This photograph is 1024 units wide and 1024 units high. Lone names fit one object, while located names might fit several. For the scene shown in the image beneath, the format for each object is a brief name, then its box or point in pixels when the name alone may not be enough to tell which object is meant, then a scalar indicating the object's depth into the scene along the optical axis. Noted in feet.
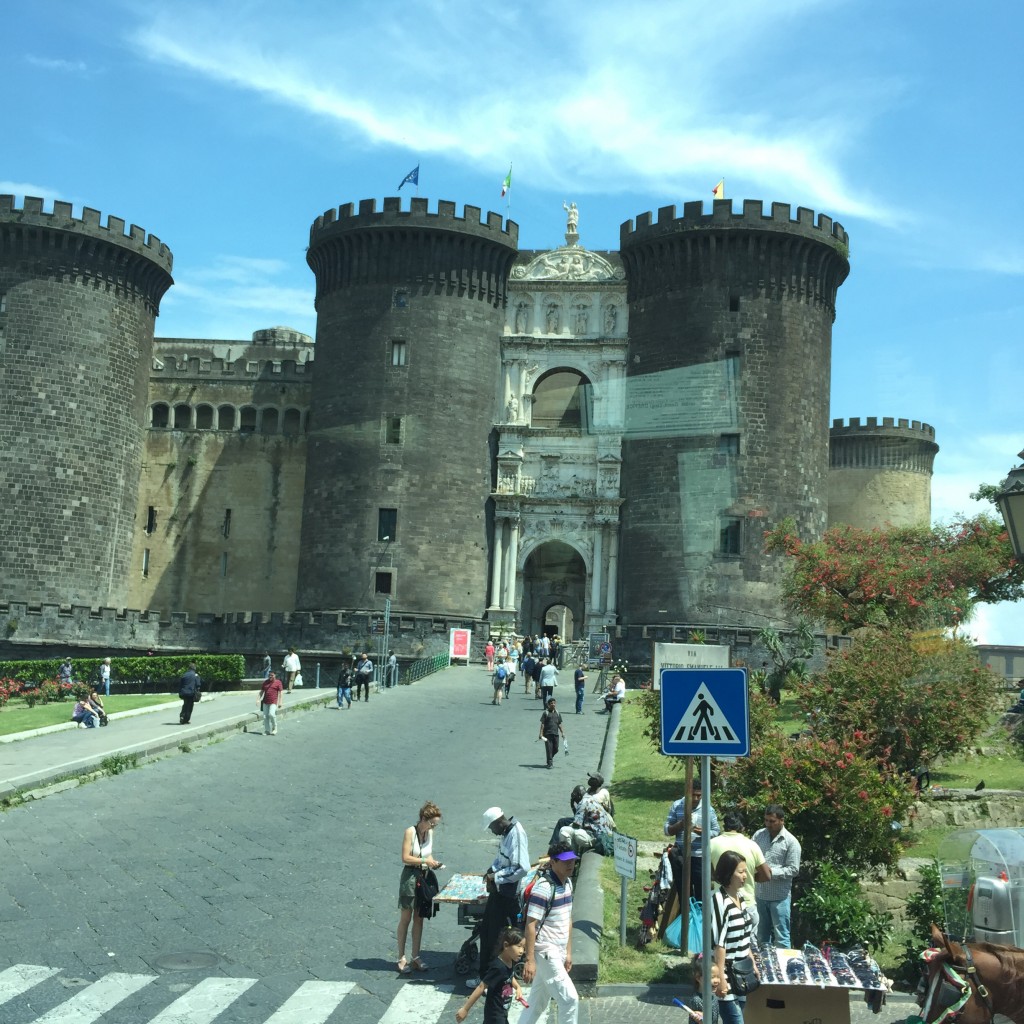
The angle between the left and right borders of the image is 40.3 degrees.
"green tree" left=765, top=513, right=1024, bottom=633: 126.11
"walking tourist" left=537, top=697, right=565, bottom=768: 76.07
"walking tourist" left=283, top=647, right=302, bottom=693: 115.03
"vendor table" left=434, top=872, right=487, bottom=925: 40.55
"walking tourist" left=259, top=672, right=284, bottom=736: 83.97
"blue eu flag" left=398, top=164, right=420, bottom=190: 165.93
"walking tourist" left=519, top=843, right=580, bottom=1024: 33.30
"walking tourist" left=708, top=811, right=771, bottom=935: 39.22
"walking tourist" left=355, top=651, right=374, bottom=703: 106.52
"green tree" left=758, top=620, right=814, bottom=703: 116.16
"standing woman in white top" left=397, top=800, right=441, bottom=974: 39.42
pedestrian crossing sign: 30.68
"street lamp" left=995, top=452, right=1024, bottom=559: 29.27
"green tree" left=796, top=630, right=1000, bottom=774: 71.87
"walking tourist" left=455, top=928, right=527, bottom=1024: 33.47
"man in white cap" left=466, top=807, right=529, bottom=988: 37.88
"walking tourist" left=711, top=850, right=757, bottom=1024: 32.17
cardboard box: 32.12
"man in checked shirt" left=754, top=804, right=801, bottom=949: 40.27
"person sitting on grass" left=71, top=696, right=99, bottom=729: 88.43
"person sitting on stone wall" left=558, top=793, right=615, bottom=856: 48.91
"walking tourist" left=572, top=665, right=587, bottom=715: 107.04
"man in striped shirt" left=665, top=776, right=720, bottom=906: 40.63
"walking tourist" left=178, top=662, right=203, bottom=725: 87.20
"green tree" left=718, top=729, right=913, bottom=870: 47.34
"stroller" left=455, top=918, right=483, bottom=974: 39.44
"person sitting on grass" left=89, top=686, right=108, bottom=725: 88.63
